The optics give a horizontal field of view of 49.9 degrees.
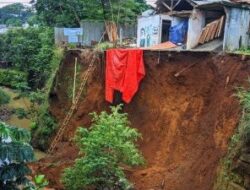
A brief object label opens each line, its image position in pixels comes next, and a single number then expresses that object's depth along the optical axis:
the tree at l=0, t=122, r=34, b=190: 4.21
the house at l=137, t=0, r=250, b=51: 9.57
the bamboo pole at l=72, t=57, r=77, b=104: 11.28
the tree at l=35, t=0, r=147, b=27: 16.16
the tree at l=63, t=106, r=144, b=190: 6.79
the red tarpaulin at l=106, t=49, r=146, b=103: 9.85
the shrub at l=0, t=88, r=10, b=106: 14.84
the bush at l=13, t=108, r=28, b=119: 13.63
